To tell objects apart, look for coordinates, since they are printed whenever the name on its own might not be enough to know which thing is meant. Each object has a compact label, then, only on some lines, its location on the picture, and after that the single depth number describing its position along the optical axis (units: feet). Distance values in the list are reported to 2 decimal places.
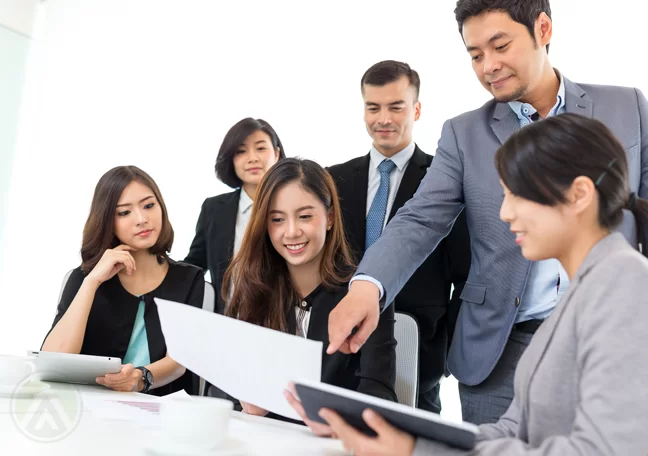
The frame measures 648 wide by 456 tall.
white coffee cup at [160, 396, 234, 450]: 3.74
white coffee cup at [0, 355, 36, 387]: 5.60
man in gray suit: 6.15
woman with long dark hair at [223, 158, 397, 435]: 6.98
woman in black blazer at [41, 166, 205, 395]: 7.73
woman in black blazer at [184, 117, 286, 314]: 10.60
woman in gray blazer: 3.08
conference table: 3.83
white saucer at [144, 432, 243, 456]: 3.66
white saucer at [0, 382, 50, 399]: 5.39
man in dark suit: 9.10
